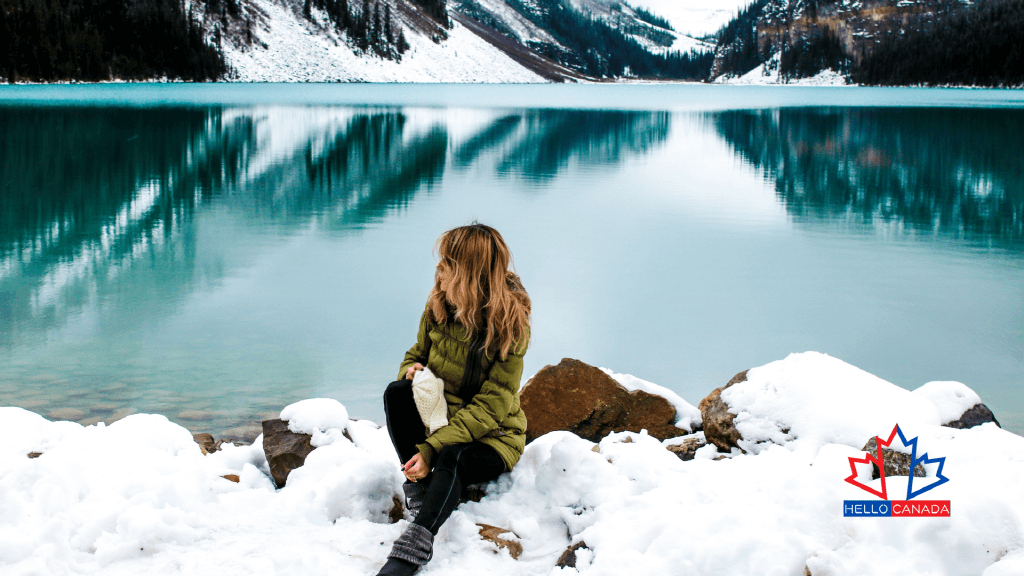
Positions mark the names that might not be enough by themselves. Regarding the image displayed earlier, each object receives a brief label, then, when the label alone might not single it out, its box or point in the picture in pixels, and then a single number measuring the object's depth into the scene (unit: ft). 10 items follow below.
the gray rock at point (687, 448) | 16.02
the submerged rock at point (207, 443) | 16.66
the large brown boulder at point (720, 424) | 15.17
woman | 11.37
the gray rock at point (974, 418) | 15.53
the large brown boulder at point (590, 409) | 17.49
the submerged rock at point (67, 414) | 19.43
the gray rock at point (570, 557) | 10.26
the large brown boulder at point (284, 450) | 14.12
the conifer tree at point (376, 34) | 468.34
